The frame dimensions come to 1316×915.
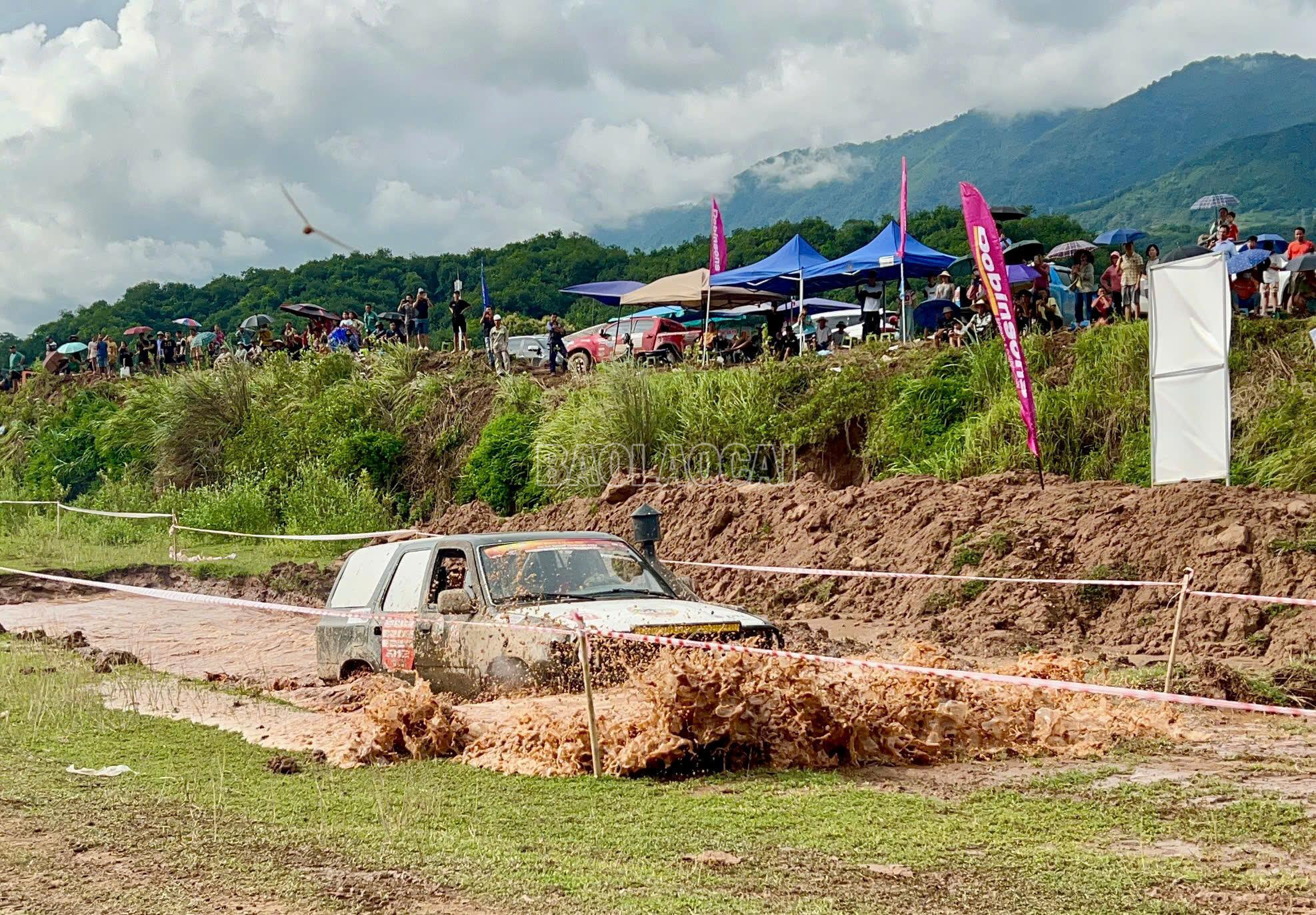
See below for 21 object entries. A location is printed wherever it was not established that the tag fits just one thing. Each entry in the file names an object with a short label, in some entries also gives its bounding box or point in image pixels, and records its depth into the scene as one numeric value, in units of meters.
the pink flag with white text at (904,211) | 26.55
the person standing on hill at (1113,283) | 23.19
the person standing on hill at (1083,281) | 23.36
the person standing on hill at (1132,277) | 22.02
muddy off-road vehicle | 9.46
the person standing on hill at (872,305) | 29.00
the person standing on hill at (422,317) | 33.56
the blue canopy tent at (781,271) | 30.66
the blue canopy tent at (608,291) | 36.34
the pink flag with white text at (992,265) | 15.87
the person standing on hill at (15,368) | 51.97
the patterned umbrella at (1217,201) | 24.61
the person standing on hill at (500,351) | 32.66
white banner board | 15.93
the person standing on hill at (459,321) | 32.81
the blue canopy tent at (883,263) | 28.41
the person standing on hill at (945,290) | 26.41
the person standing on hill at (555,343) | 32.81
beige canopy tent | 31.33
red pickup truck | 33.00
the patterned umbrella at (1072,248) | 24.69
